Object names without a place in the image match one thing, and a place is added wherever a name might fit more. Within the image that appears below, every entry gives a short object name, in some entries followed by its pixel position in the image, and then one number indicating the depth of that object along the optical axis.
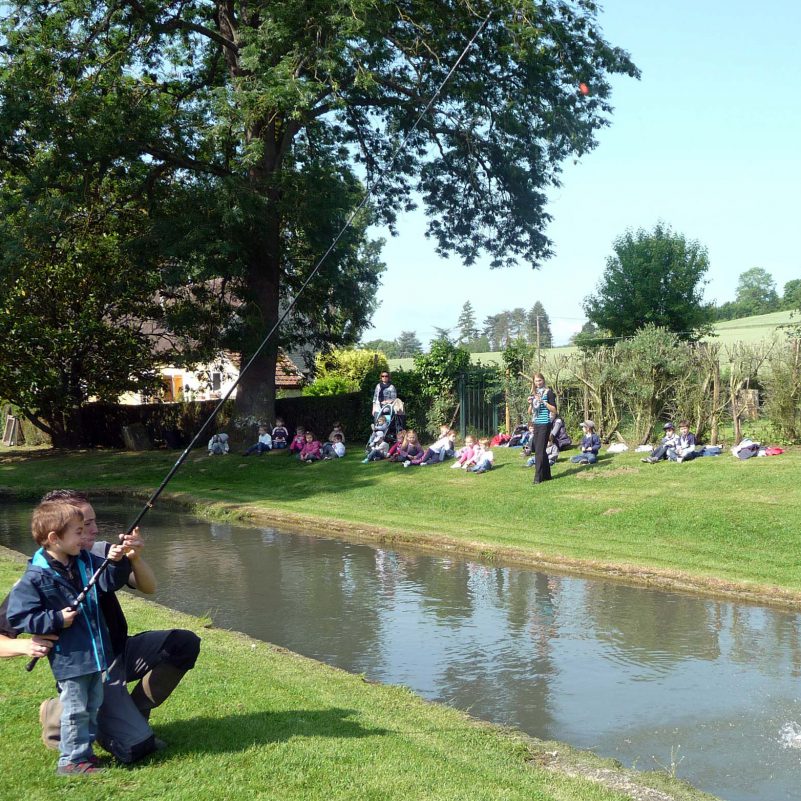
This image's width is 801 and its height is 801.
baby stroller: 24.80
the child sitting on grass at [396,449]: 23.86
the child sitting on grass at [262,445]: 27.66
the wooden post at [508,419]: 25.61
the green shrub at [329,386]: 41.91
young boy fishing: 4.93
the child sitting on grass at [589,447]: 20.16
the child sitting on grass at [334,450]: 26.08
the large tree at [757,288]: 138.38
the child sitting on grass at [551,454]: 20.67
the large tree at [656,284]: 46.91
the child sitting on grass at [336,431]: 26.69
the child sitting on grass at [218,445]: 28.78
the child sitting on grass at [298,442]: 26.94
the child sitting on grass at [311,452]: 25.91
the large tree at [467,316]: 160.89
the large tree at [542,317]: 150.12
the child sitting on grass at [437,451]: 23.09
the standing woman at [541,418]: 18.88
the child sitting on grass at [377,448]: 24.56
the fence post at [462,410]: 27.05
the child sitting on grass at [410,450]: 23.39
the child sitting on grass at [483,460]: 21.30
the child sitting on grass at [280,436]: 27.94
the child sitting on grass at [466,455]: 21.86
